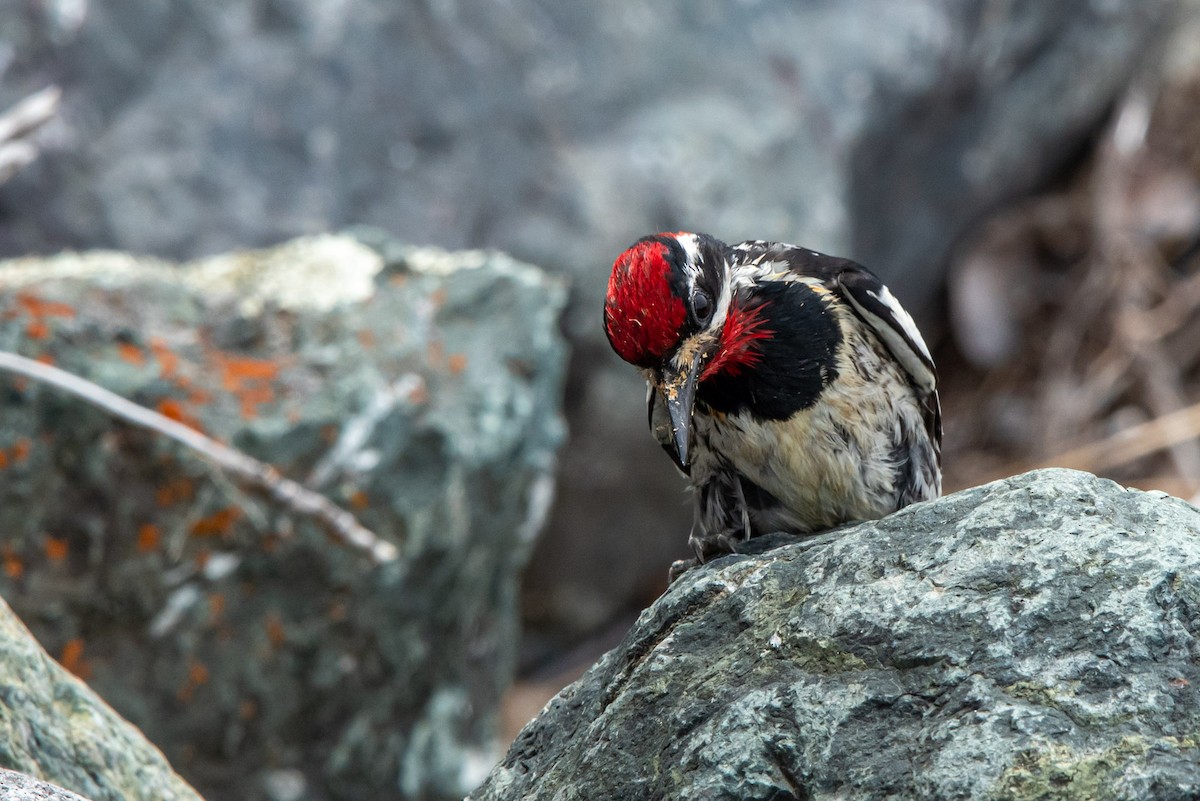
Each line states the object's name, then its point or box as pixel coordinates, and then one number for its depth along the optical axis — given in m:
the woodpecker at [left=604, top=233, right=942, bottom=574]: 5.80
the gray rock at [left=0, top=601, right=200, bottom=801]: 4.70
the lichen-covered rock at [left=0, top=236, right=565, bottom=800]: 7.72
